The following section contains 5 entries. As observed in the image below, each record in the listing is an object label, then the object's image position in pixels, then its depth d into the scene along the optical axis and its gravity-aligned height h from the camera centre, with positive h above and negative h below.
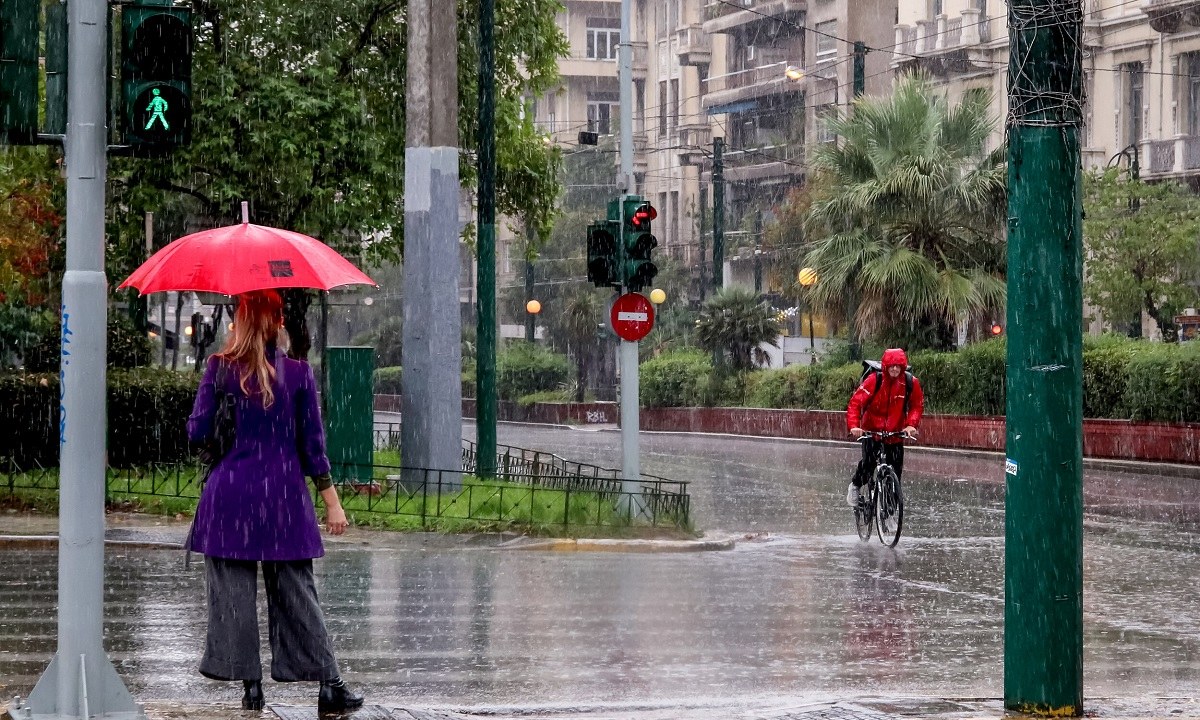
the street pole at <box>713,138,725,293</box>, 50.09 +4.47
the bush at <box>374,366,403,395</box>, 69.06 -0.81
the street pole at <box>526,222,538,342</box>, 58.04 +1.55
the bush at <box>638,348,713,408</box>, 49.03 -0.51
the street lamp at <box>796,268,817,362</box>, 38.85 +1.97
